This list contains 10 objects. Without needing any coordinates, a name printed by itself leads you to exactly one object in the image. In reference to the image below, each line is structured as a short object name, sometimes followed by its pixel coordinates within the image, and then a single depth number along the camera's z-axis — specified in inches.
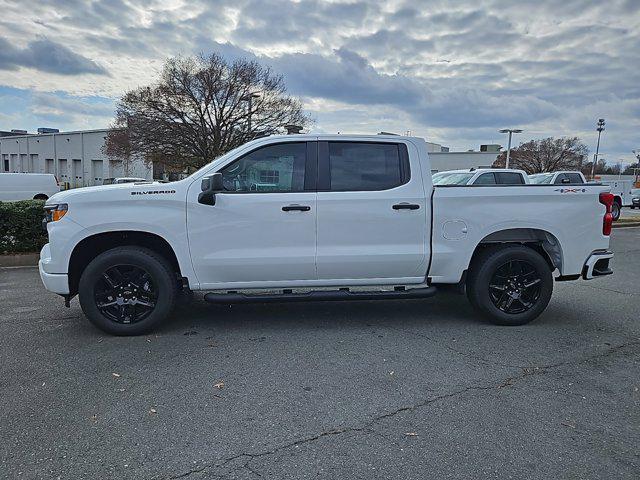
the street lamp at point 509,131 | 1445.9
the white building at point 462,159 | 2129.7
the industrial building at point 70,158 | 2110.0
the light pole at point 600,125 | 2317.9
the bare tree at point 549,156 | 2005.4
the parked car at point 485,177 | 550.3
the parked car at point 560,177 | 724.0
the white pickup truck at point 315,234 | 179.5
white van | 692.7
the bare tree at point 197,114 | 1046.4
